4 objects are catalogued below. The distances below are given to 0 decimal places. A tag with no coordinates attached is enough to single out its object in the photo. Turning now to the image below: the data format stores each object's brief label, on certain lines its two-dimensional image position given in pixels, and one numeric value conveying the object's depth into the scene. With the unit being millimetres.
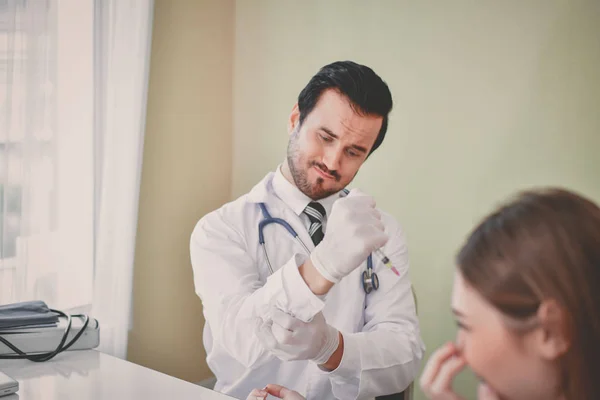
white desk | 1504
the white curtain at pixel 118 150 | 2148
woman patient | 891
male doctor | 1694
